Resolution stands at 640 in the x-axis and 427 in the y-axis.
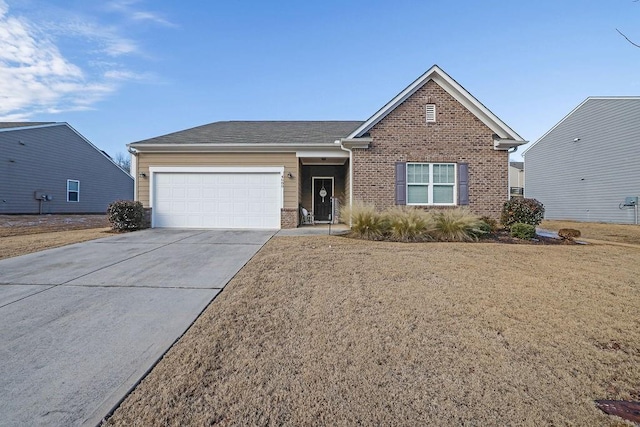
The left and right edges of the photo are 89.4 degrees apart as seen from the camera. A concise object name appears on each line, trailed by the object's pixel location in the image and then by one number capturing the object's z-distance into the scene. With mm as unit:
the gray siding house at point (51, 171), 18047
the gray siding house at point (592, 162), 18000
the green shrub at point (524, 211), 10297
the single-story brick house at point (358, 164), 11797
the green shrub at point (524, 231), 9336
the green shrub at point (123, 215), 11336
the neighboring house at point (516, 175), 41106
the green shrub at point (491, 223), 10038
